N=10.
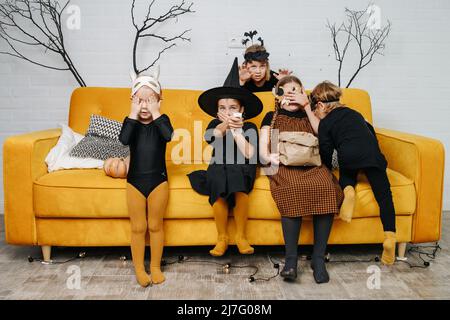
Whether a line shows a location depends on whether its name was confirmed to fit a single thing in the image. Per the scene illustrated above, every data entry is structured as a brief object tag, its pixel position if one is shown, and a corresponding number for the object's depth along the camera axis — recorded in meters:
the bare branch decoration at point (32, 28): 3.21
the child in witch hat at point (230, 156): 2.17
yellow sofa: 2.20
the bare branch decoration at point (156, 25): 3.27
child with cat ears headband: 2.07
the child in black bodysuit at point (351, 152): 2.20
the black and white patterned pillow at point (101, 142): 2.51
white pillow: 2.39
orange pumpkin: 2.26
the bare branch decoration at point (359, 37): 3.38
